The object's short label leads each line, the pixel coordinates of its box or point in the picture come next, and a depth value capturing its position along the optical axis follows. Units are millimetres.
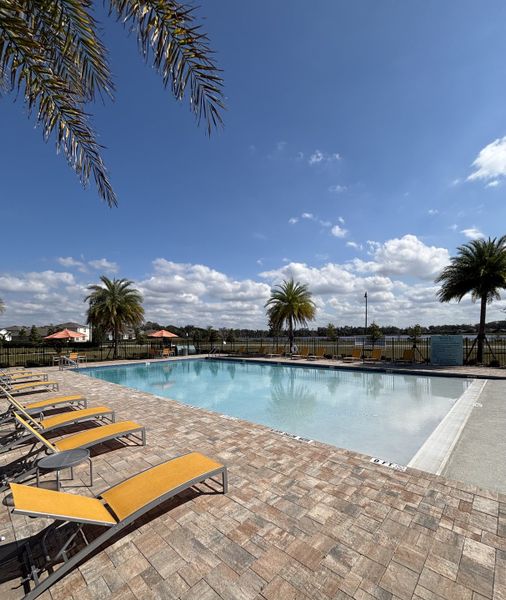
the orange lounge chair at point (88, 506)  2240
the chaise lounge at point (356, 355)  19219
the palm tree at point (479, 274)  15320
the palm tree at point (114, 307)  21438
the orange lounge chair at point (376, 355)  18125
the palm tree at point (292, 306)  23875
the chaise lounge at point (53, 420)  5109
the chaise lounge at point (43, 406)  5594
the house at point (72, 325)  69769
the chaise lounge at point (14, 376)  11145
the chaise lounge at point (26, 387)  8818
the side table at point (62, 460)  3146
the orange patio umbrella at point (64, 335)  18734
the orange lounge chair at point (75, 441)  3898
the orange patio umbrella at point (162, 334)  21828
